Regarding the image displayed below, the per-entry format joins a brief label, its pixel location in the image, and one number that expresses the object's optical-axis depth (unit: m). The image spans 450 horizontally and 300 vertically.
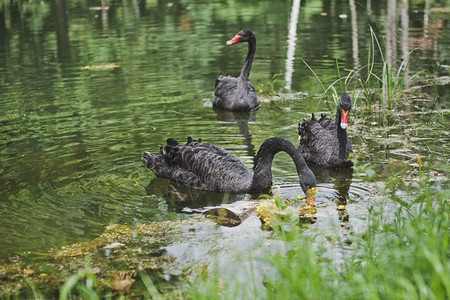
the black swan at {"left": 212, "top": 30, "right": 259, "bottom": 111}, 17.92
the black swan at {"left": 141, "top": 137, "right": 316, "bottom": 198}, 10.89
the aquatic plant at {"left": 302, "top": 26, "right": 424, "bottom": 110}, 14.99
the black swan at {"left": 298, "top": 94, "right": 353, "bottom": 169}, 12.33
